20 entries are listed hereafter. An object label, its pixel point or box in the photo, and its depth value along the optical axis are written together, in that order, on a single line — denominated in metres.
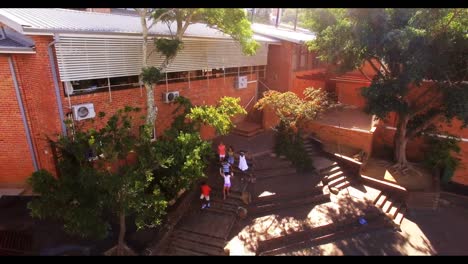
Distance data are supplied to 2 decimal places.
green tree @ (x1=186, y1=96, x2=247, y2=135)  9.38
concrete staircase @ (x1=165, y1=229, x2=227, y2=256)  8.67
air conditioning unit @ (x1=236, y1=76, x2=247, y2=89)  14.53
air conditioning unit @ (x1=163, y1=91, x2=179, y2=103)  11.03
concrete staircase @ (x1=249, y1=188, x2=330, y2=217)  10.28
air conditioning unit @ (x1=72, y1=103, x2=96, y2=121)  8.53
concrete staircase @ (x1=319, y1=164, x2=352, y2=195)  11.86
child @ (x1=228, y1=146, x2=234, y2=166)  11.18
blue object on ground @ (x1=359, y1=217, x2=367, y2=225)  10.00
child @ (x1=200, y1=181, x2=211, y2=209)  10.02
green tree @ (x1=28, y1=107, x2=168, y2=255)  6.79
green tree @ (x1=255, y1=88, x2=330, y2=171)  12.16
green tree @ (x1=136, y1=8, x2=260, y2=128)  7.76
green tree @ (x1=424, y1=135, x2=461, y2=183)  12.59
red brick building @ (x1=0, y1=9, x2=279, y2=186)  7.88
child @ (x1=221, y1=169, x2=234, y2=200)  10.23
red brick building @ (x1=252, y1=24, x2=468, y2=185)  13.84
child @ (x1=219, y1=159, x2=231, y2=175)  10.29
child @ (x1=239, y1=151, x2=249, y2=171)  11.12
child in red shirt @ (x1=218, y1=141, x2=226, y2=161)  11.40
